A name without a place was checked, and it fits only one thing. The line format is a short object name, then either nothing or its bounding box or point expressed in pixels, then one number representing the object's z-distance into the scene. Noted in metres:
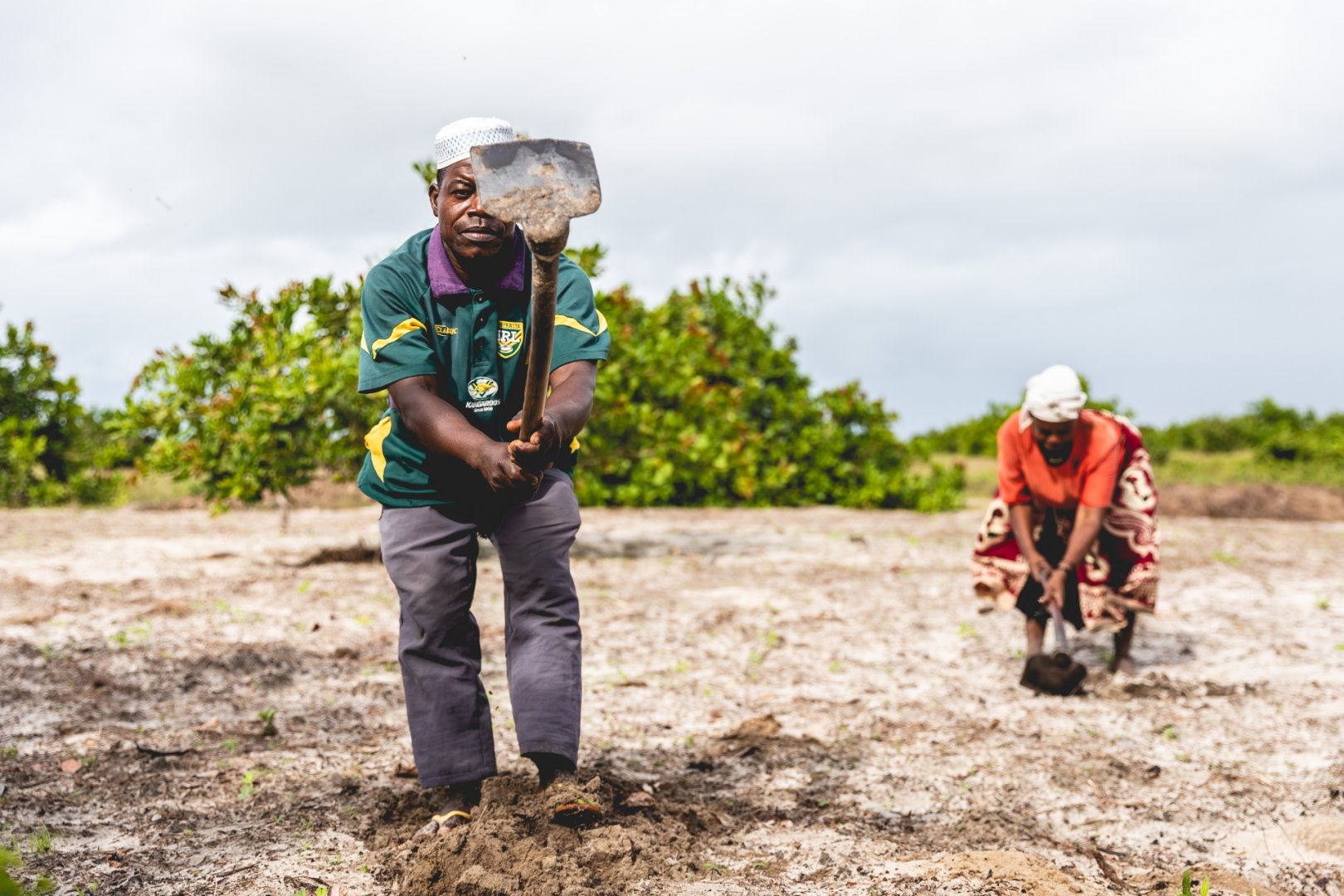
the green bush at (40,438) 12.27
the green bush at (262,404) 7.42
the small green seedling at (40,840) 3.15
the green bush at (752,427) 9.38
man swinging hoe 2.95
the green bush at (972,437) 18.50
